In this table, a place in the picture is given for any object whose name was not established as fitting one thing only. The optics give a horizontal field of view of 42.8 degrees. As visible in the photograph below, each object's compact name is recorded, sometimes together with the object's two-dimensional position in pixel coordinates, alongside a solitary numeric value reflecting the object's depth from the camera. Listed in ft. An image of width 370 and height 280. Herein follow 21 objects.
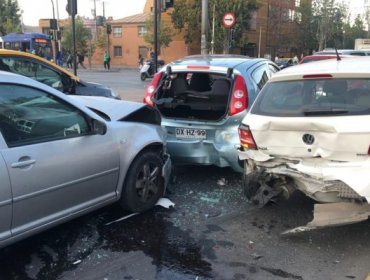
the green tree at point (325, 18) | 176.14
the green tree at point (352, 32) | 218.59
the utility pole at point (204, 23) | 55.31
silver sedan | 11.42
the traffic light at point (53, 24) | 86.69
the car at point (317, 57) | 45.70
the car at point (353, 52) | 53.79
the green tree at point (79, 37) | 155.74
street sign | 53.40
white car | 12.81
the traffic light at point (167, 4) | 51.39
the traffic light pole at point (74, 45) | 43.52
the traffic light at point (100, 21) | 165.89
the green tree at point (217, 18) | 141.79
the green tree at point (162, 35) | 147.74
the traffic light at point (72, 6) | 41.78
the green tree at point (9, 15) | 191.05
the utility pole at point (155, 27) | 47.07
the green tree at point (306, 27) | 183.01
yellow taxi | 26.30
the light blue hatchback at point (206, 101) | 18.22
